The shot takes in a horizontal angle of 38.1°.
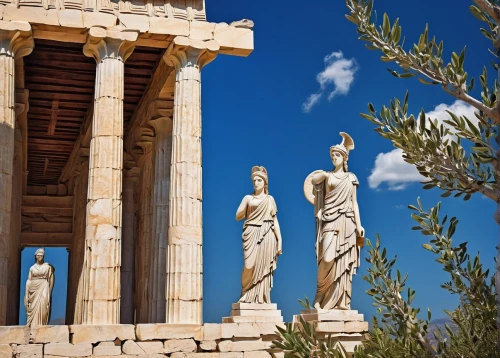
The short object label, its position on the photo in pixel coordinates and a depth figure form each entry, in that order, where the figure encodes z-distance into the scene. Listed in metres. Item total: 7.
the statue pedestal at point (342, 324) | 13.58
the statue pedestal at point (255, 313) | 14.81
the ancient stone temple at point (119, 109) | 15.54
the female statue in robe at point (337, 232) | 14.18
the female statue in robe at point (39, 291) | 18.84
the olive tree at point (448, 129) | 5.36
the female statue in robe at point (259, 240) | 15.18
